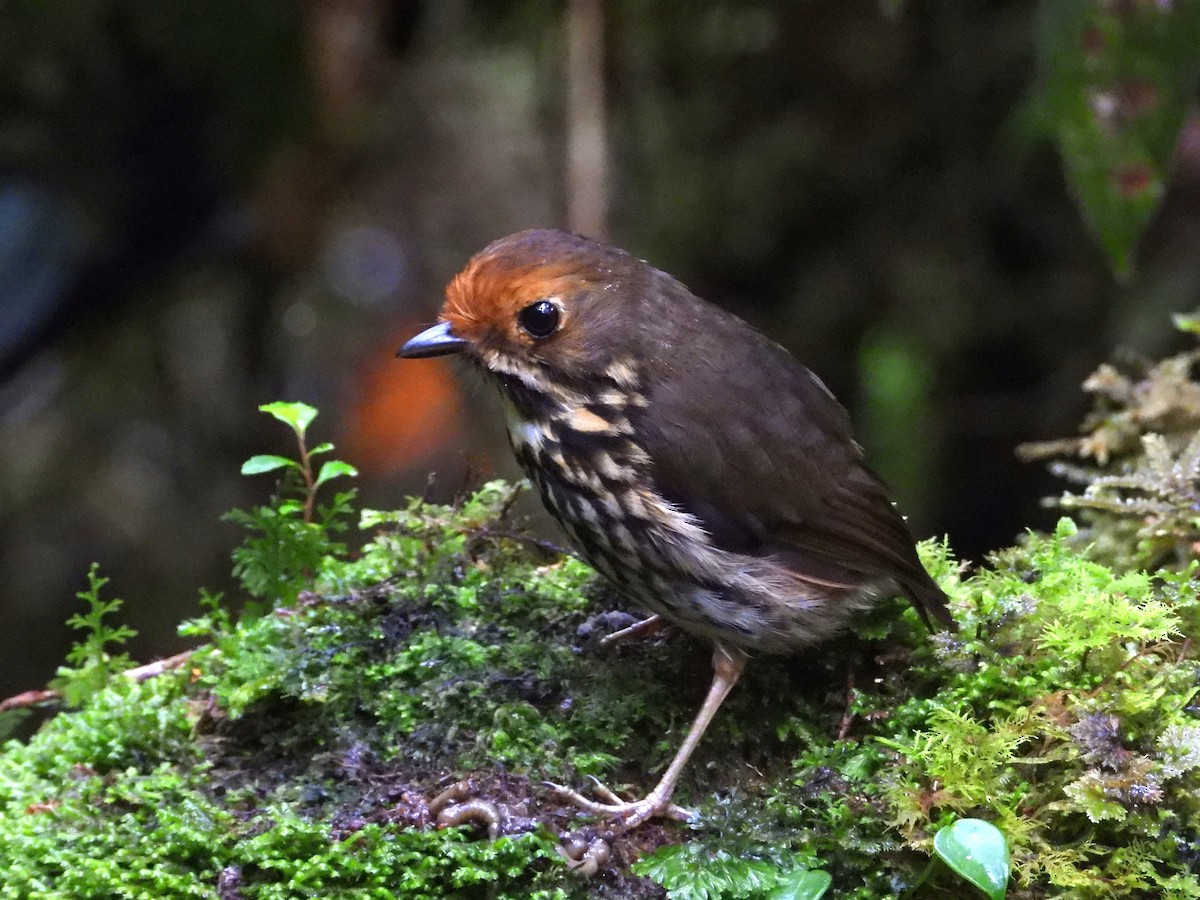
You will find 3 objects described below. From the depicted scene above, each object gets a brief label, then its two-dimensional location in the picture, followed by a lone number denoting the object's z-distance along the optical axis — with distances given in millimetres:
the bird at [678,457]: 4180
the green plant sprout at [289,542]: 4754
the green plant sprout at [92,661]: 4637
